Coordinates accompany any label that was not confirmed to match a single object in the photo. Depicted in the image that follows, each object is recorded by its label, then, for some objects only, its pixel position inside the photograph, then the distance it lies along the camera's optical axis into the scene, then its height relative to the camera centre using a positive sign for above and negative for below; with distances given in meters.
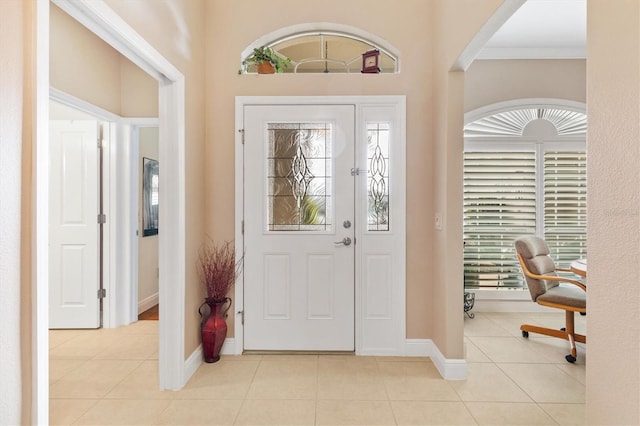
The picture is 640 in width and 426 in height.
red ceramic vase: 2.83 -0.96
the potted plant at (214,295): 2.84 -0.70
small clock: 3.06 +1.26
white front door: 3.04 -0.18
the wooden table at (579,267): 2.75 -0.46
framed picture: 4.29 +0.15
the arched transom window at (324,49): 3.13 +1.43
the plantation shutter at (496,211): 4.25 -0.02
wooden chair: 3.05 -0.71
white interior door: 3.61 -0.21
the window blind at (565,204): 4.25 +0.07
